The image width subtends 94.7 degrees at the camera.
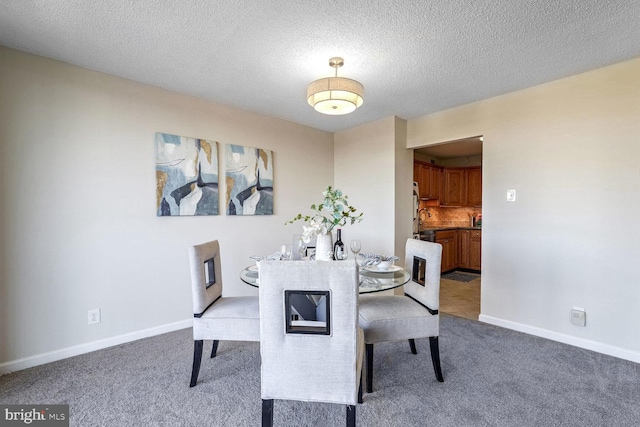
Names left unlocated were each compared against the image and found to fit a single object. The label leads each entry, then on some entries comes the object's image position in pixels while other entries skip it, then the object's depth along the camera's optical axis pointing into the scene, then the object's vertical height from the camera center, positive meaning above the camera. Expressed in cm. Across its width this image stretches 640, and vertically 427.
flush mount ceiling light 211 +82
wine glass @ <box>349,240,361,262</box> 232 -33
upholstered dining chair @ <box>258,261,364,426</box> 140 -65
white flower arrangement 221 -10
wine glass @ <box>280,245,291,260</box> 242 -41
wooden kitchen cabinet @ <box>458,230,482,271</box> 568 -89
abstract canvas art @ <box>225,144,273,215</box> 344 +31
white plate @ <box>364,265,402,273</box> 218 -48
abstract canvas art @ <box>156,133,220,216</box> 294 +32
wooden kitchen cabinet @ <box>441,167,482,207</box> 593 +35
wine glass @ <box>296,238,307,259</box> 250 -37
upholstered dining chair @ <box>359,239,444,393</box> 196 -75
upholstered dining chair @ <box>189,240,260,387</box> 204 -79
